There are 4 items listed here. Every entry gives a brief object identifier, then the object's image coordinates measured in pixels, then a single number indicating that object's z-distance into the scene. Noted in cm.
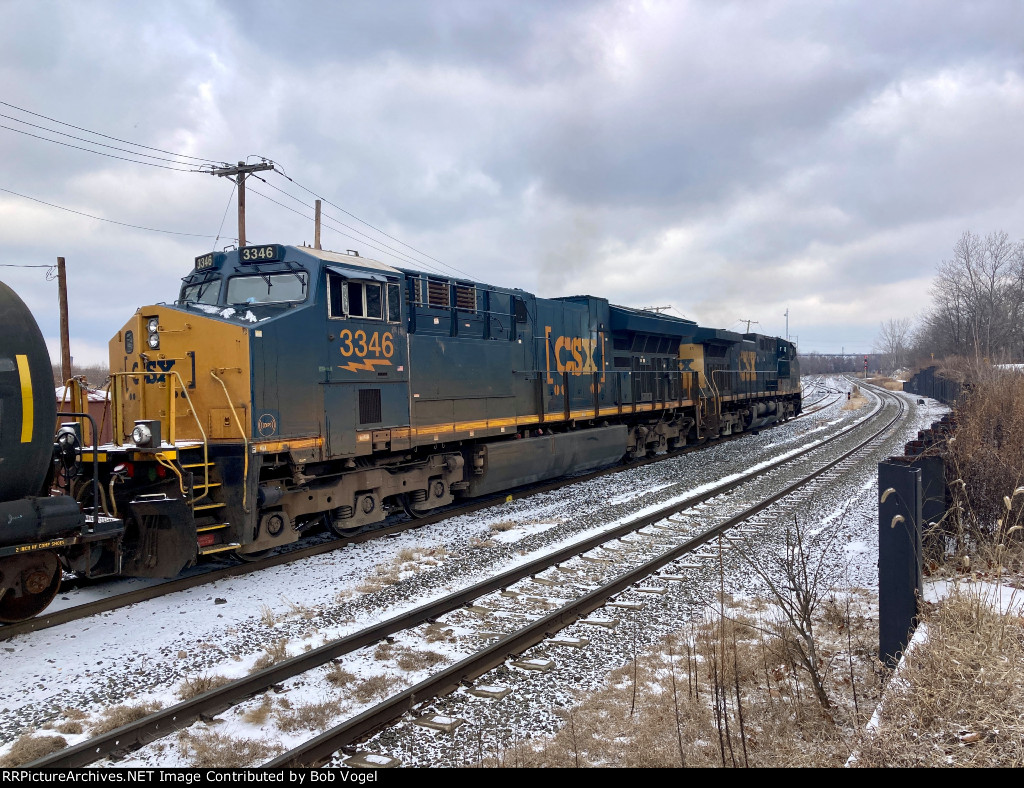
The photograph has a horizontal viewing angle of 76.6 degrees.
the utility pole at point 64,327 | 1841
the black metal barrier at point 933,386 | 3672
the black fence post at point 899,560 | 462
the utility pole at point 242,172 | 2152
